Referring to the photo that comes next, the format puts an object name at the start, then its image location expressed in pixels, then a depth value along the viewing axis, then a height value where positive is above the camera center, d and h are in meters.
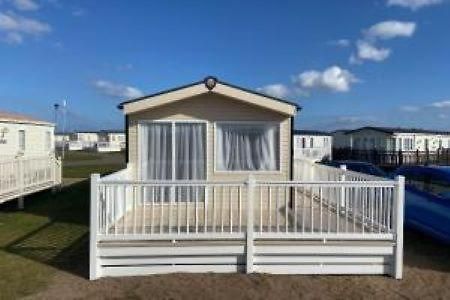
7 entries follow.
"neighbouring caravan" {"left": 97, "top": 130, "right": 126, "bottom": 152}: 67.88 +0.51
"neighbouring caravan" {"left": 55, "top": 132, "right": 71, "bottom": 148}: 74.44 +0.65
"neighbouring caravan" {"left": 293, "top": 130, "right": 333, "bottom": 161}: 33.66 +0.10
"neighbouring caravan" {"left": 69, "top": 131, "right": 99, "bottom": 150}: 93.95 +1.53
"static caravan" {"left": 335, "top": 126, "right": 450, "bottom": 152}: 38.72 +0.45
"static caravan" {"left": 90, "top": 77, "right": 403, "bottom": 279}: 6.80 -0.95
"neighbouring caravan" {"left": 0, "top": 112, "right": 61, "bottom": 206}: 12.90 -0.41
